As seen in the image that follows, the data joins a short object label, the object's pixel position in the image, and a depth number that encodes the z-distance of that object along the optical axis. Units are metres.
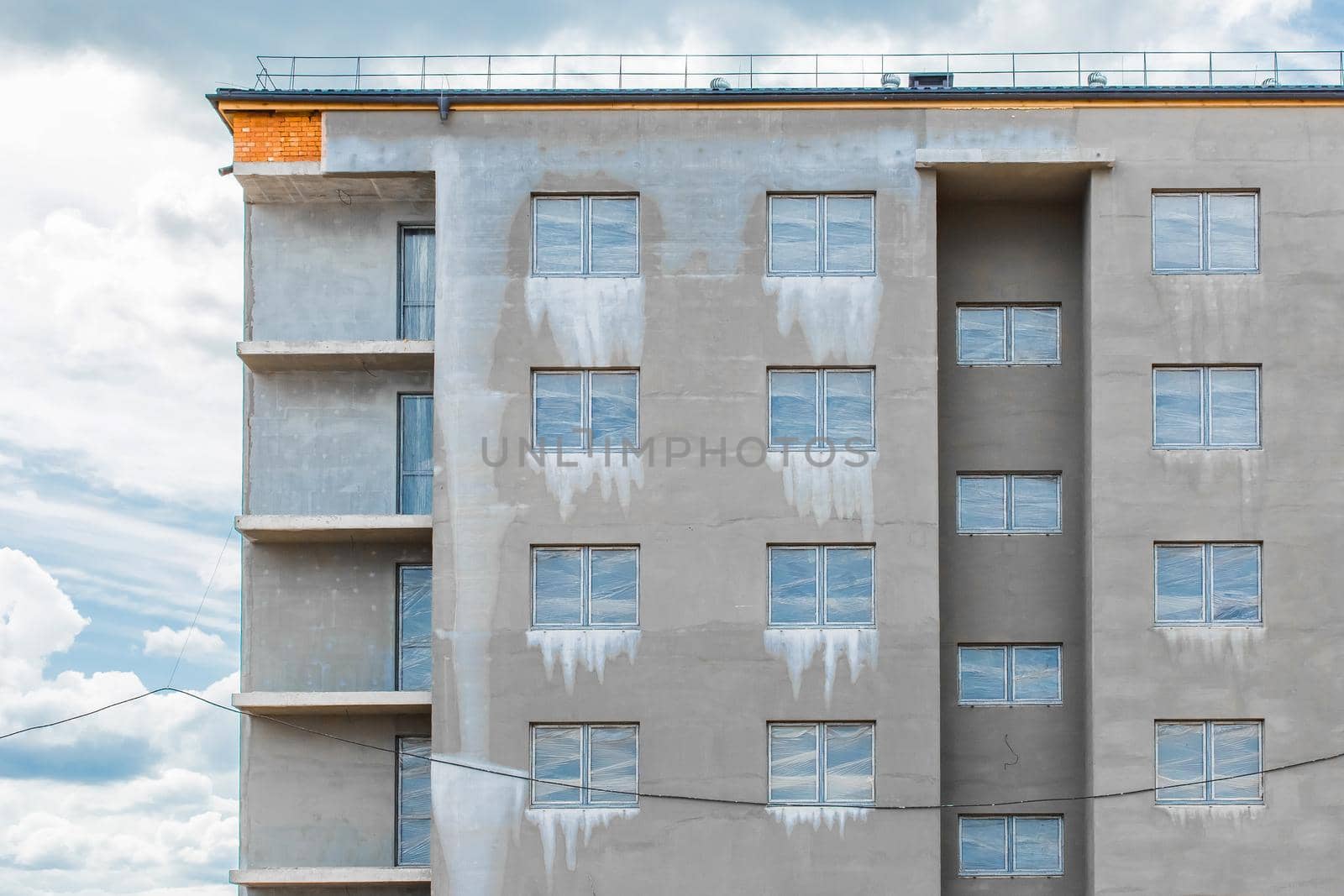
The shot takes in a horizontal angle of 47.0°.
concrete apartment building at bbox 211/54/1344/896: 25.52
